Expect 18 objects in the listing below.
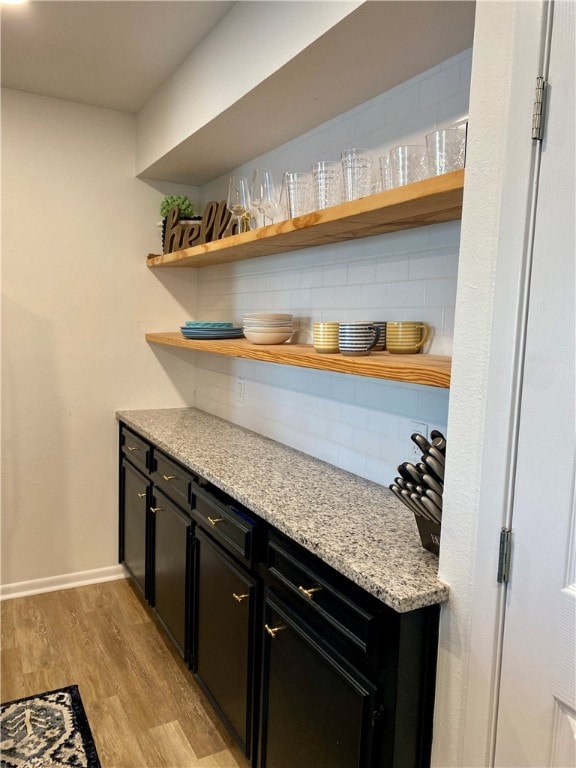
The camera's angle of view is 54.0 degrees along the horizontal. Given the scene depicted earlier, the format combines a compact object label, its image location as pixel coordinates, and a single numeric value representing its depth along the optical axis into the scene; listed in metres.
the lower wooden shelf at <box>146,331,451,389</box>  1.33
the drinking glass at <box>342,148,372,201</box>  1.71
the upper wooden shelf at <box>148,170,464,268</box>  1.34
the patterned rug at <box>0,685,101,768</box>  1.96
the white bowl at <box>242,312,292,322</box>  2.23
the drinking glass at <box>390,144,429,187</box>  1.48
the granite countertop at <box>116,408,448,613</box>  1.25
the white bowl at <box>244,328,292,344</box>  2.23
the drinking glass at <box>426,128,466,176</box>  1.38
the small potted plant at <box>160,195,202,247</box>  3.12
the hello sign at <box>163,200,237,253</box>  2.69
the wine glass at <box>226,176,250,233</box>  2.41
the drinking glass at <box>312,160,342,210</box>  1.84
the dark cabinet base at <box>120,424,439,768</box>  1.24
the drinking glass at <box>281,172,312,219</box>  1.96
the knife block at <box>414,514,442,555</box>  1.35
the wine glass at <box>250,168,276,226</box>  2.19
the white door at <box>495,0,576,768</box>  0.96
